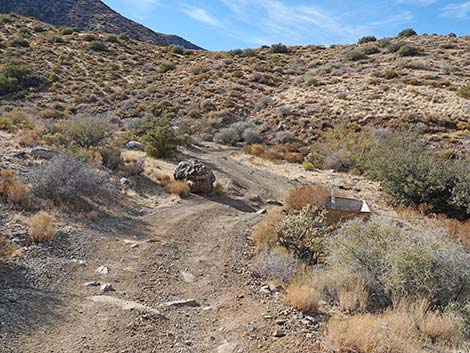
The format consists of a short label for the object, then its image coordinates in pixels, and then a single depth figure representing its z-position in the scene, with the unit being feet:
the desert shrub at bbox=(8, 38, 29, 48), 136.77
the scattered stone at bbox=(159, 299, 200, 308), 17.43
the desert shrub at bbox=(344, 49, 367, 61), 147.23
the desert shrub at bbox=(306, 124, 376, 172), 66.64
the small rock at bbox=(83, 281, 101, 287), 18.26
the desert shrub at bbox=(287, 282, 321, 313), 17.28
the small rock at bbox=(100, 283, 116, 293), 17.86
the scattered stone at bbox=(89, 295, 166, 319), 16.31
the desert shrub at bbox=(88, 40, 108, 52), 150.92
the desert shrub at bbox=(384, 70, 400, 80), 119.85
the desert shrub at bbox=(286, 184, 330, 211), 37.72
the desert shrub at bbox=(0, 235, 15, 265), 18.60
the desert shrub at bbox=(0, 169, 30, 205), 26.14
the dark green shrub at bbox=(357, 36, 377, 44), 174.50
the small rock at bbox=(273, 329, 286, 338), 15.19
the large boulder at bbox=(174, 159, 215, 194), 42.80
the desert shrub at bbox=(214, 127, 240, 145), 89.10
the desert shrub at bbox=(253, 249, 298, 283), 21.32
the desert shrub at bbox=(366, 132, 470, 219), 39.75
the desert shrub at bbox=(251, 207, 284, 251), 26.53
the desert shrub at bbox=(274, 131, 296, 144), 85.84
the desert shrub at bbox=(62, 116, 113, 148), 48.91
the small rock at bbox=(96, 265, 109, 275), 19.98
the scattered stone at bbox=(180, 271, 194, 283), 20.56
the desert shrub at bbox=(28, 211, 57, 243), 21.98
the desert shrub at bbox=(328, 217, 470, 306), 18.37
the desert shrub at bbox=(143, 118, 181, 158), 58.65
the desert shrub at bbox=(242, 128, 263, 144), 87.45
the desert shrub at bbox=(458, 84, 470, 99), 97.40
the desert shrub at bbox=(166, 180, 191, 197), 40.52
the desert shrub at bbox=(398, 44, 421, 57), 139.23
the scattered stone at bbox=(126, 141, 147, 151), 61.63
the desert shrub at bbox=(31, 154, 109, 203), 28.73
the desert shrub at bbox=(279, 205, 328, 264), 24.93
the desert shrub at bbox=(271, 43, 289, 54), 175.32
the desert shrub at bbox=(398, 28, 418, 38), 172.76
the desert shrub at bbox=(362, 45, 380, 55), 151.02
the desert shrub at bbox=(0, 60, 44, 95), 109.19
